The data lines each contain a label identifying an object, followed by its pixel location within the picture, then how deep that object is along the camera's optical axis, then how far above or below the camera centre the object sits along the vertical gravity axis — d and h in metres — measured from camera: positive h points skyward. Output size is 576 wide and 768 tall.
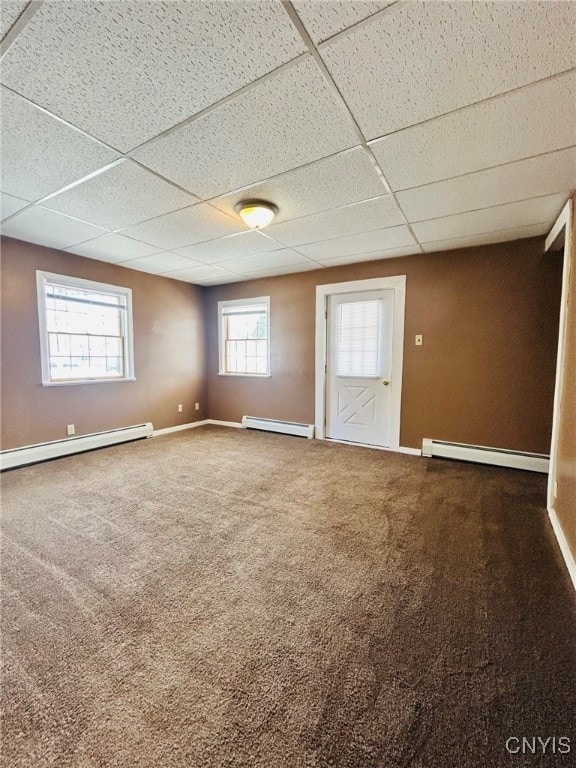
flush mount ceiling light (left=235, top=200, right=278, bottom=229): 2.46 +1.15
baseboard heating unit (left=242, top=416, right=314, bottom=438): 4.73 -1.09
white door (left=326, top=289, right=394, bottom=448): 4.13 -0.12
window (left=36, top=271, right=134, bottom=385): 3.68 +0.32
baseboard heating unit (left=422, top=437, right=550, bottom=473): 3.29 -1.07
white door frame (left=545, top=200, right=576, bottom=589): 2.34 +0.05
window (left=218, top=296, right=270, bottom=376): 5.10 +0.34
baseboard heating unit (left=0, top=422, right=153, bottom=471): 3.40 -1.11
